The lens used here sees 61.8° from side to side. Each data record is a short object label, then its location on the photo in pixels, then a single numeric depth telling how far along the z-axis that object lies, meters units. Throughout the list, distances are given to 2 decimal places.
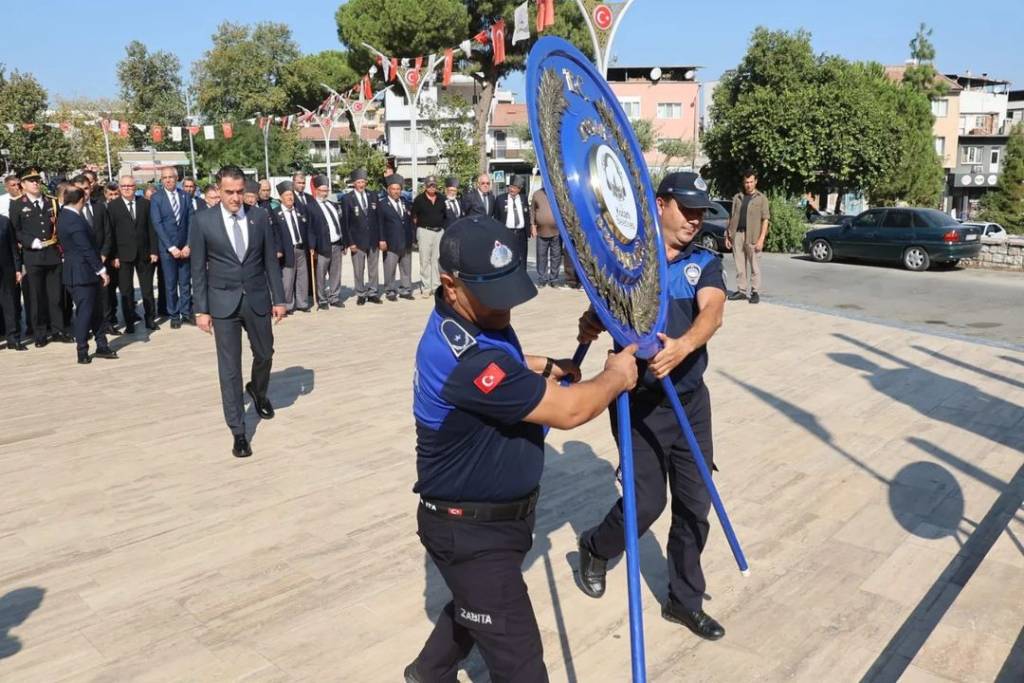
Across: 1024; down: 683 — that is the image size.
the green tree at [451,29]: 36.44
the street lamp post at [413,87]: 23.84
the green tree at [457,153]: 24.80
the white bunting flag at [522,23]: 15.58
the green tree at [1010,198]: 33.62
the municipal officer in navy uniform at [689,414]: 3.58
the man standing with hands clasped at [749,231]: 12.35
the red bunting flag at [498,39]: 17.33
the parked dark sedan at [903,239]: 18.25
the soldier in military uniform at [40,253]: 9.77
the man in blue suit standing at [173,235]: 10.84
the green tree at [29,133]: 43.66
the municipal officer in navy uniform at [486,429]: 2.40
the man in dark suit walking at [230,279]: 5.97
